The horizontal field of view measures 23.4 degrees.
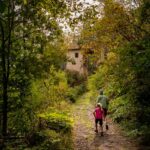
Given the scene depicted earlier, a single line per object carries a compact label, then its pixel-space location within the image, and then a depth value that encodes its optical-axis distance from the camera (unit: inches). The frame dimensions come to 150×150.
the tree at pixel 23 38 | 411.5
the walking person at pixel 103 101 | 661.9
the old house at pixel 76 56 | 2441.4
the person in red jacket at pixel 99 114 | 624.6
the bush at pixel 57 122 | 552.7
